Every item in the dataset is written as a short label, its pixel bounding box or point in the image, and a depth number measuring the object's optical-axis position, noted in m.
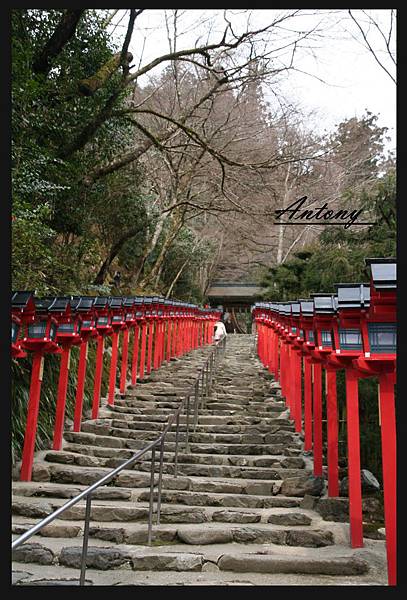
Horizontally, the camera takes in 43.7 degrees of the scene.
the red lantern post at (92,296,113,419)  8.25
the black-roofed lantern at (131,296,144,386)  11.00
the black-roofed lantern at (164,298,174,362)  14.02
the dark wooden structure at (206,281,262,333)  33.81
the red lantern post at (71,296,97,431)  7.44
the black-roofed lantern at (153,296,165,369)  12.86
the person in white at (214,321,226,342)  19.75
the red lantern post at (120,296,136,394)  9.97
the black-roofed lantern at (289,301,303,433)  7.31
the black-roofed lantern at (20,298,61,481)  5.98
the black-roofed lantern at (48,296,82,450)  6.71
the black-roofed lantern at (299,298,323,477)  6.11
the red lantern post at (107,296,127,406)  9.19
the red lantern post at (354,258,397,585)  3.68
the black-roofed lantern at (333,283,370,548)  4.30
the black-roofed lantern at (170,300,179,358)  14.62
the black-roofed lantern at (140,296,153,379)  11.73
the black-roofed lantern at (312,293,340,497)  5.18
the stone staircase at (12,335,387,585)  4.25
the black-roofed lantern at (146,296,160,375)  12.19
